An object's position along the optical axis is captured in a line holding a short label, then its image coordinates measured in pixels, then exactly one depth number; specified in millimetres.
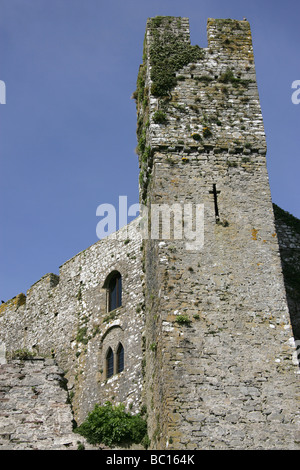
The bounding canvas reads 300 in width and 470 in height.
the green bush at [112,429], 15617
